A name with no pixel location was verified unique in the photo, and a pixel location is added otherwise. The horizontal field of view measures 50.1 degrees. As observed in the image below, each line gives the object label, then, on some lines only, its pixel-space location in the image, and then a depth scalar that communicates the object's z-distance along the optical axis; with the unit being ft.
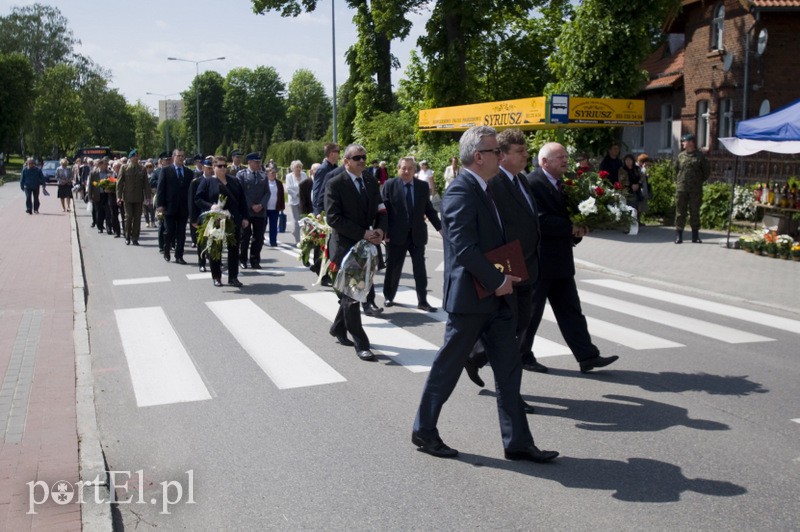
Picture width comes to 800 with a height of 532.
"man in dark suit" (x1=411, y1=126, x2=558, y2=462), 16.33
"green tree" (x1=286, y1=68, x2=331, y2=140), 400.47
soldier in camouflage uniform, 55.42
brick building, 90.79
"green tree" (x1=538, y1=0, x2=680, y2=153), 71.56
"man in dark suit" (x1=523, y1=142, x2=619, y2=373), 22.91
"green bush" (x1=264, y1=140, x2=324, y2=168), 219.20
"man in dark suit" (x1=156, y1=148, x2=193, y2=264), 51.29
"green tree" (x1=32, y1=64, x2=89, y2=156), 274.36
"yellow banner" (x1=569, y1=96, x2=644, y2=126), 63.10
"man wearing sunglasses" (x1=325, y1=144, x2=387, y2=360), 25.89
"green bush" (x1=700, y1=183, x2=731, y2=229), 64.34
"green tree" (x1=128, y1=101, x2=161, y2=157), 375.25
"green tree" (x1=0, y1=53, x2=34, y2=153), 257.96
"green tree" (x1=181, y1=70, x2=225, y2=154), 397.80
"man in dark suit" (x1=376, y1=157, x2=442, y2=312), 34.60
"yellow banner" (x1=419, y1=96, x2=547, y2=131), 64.90
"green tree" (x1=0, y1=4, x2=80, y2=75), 299.79
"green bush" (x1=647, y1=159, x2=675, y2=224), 69.56
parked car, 203.77
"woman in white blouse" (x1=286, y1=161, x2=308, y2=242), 59.31
